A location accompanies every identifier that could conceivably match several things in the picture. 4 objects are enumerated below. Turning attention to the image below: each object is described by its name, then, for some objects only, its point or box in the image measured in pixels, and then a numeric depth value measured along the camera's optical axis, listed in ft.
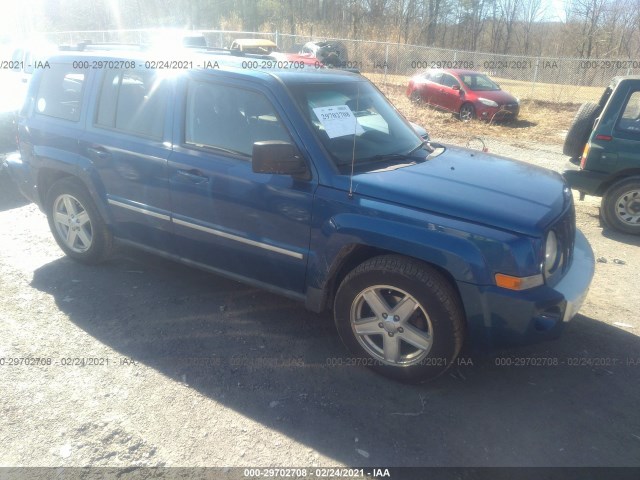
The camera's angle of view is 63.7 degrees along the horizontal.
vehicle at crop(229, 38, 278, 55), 64.39
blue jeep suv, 9.77
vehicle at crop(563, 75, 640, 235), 20.16
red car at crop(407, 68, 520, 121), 48.55
